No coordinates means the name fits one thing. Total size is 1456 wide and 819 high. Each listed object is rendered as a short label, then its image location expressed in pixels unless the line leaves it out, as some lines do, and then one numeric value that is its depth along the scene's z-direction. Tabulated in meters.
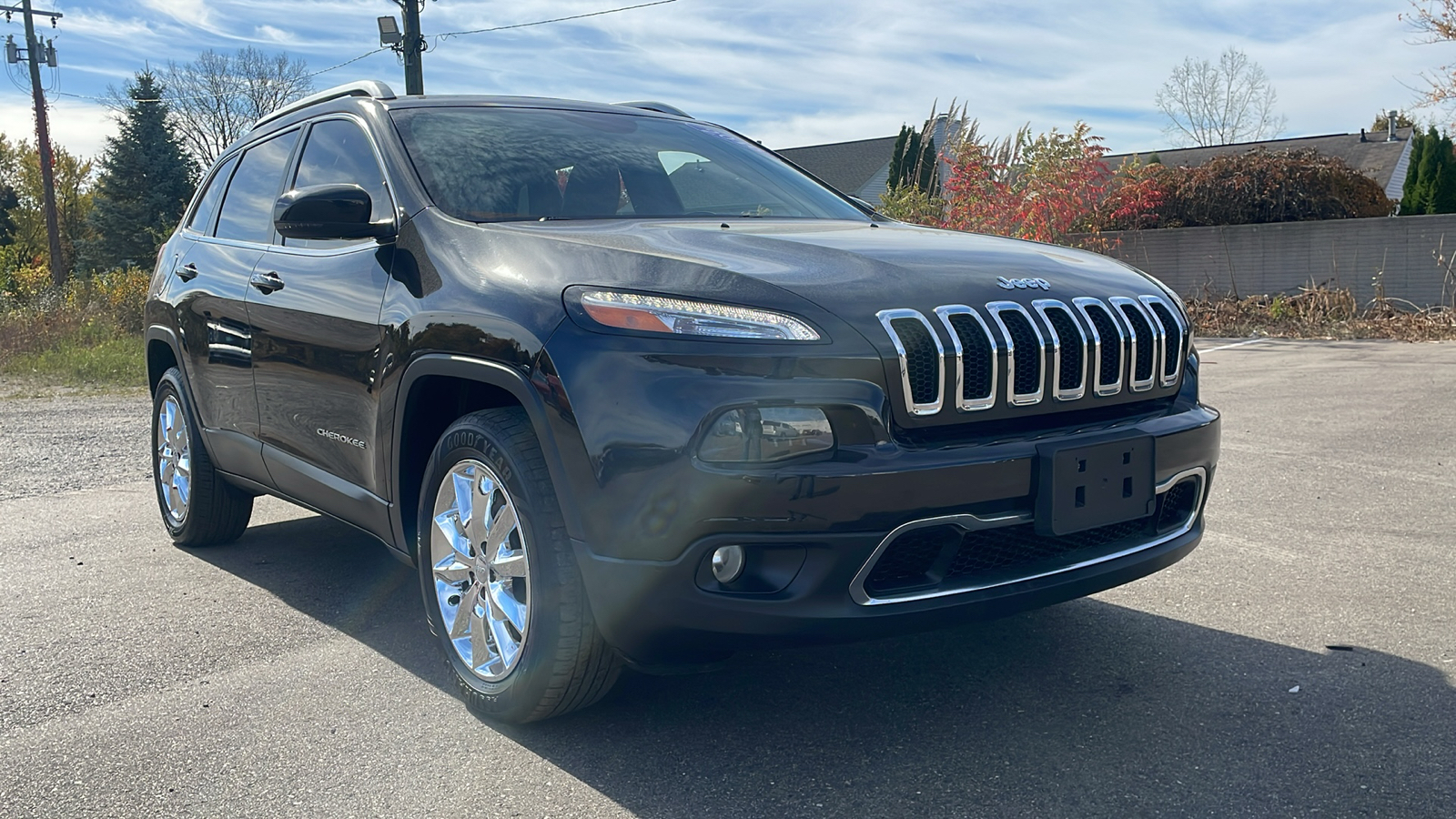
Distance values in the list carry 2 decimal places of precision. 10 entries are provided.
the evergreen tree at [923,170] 15.19
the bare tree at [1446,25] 18.47
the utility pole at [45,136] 31.82
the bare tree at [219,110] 49.22
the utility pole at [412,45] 21.48
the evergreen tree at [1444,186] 23.38
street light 21.27
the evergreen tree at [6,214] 58.78
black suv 2.56
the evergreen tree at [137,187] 43.88
